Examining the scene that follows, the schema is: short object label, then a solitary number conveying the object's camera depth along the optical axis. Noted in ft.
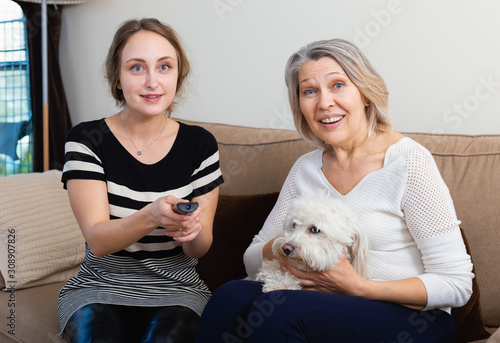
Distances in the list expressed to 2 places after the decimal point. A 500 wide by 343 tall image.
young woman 5.22
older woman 4.32
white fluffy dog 4.55
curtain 12.54
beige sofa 5.67
